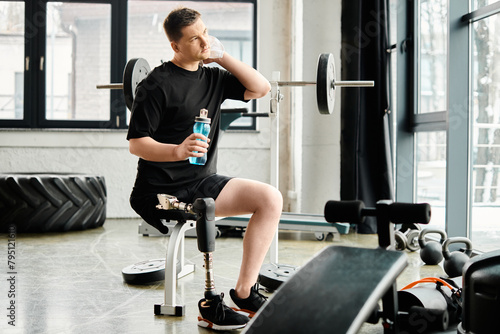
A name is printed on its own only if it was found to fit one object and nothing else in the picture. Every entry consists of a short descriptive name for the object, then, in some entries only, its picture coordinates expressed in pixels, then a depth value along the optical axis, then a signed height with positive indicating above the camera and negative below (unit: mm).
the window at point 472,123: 3018 +281
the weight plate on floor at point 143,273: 2422 -472
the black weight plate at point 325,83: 2182 +365
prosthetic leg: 1686 -188
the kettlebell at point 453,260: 2404 -399
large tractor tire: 3875 -245
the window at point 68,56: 4945 +1058
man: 1789 +43
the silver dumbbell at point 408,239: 3164 -402
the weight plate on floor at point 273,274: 2279 -455
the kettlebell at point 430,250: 2781 -410
